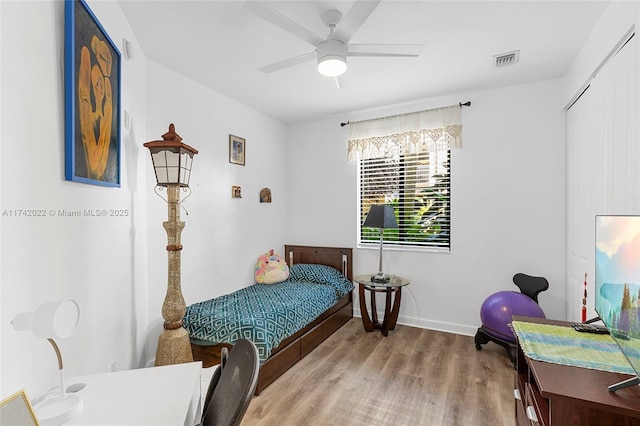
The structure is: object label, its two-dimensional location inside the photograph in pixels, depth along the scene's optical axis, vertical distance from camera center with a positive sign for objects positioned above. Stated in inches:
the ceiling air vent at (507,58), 94.0 +49.5
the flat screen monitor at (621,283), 38.6 -10.8
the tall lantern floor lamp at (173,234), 74.7 -6.2
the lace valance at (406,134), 127.0 +35.3
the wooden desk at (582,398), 37.6 -24.4
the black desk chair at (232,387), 28.8 -19.5
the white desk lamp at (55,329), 33.3 -13.6
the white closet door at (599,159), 61.6 +13.0
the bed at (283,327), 86.8 -39.4
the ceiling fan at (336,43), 60.3 +40.0
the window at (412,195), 133.6 +7.5
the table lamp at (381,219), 125.9 -3.7
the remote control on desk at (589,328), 57.7 -23.7
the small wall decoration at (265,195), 148.6 +7.9
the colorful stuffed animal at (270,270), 139.4 -28.3
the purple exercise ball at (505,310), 98.2 -34.0
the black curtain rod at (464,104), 122.9 +44.6
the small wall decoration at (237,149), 129.1 +27.5
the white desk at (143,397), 36.4 -25.6
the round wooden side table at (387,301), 123.3 -39.5
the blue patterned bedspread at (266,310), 85.9 -33.7
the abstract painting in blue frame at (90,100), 47.0 +20.7
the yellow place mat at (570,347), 46.5 -24.2
